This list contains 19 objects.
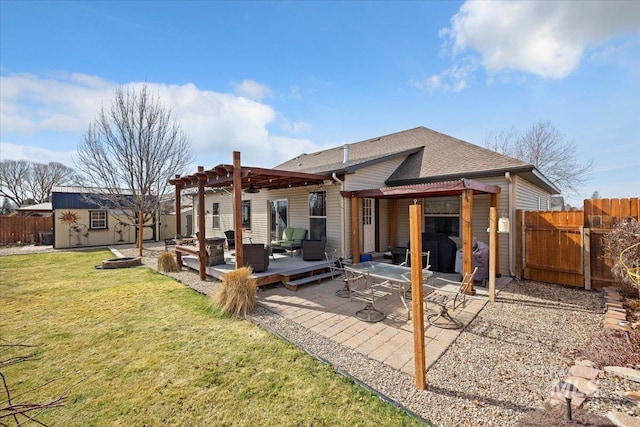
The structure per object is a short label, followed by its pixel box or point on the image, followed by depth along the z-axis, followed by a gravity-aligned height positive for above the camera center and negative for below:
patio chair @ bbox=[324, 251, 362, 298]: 6.37 -1.76
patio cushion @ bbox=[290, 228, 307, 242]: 10.23 -0.70
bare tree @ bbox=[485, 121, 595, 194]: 20.77 +4.44
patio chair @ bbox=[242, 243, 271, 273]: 7.19 -1.06
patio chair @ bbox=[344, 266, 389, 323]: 5.05 -1.85
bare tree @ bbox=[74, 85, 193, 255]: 12.95 +3.18
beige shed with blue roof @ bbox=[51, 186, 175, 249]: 16.38 -0.34
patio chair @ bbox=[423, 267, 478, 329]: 4.82 -1.80
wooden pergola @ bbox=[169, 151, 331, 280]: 6.50 +1.05
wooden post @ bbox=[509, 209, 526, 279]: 7.72 -0.73
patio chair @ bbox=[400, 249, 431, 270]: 8.36 -1.38
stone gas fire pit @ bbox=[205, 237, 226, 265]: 8.33 -1.08
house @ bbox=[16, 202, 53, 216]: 21.75 +0.58
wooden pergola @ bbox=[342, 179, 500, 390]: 3.13 -0.32
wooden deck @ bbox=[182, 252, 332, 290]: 7.04 -1.49
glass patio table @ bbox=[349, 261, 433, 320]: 5.11 -1.17
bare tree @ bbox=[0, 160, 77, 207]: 30.70 +4.40
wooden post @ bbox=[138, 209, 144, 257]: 12.19 -0.38
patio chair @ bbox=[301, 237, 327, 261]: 8.59 -1.08
